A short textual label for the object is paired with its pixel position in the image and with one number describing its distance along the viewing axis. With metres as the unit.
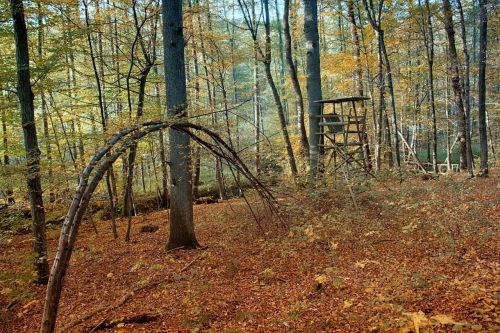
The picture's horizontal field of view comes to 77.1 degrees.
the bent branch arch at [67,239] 2.35
